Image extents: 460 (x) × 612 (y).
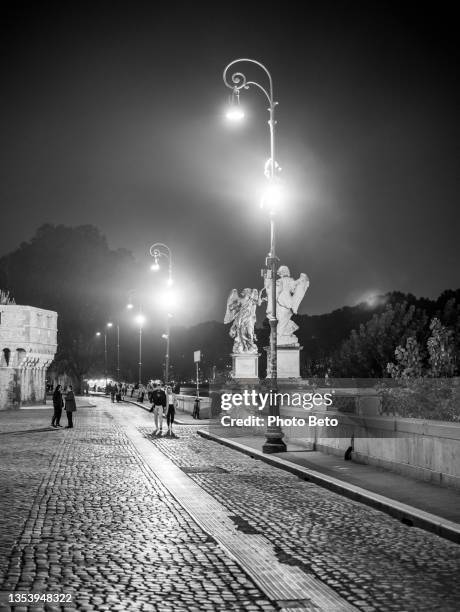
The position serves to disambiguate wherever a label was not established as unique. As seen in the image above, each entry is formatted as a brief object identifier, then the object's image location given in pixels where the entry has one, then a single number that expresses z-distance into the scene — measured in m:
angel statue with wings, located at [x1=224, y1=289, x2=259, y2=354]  39.81
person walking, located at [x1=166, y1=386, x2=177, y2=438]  24.16
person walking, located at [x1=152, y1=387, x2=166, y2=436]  25.05
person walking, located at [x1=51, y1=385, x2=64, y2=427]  28.20
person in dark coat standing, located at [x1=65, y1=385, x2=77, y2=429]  27.69
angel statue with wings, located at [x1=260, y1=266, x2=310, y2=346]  35.84
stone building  53.06
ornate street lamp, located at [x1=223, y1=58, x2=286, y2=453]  18.14
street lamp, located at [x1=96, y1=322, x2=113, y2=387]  77.75
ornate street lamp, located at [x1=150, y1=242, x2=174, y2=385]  38.34
